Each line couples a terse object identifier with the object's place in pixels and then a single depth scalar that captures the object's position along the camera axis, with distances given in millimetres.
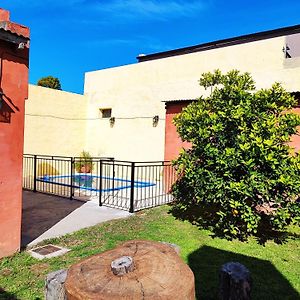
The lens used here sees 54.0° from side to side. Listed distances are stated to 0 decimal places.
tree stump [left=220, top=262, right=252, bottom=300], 2757
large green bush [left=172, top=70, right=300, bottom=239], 5121
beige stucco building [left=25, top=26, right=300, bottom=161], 11508
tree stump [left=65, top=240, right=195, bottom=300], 1496
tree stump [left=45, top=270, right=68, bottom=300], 1949
